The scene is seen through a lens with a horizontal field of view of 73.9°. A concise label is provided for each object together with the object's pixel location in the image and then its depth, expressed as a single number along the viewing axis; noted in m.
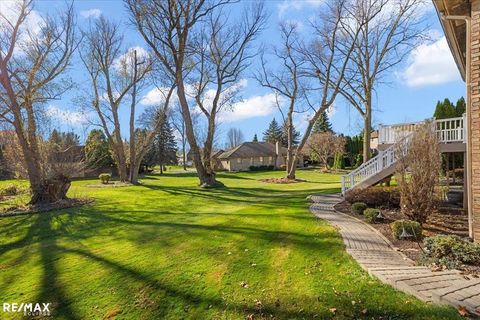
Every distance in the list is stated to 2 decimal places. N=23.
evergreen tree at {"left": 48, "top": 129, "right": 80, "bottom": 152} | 16.02
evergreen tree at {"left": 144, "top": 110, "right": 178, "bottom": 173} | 46.87
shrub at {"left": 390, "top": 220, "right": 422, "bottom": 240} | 6.54
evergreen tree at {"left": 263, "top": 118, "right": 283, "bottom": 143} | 71.12
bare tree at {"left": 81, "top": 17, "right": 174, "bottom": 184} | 25.77
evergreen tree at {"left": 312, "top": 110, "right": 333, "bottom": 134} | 54.20
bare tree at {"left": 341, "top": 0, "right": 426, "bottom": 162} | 20.75
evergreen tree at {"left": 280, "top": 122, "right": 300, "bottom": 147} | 66.31
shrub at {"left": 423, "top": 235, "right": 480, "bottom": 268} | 5.01
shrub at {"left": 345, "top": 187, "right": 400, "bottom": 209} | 10.25
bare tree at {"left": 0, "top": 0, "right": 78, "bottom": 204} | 14.23
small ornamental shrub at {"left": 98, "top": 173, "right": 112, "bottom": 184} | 27.22
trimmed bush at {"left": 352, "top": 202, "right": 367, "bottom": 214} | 9.36
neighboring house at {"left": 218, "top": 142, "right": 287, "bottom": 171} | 50.14
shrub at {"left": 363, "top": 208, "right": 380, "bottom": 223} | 8.26
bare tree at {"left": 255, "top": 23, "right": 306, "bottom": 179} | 25.73
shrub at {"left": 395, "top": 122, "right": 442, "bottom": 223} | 7.34
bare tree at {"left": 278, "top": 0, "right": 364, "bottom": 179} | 21.61
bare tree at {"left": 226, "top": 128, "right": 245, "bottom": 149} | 87.54
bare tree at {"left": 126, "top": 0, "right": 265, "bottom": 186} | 18.17
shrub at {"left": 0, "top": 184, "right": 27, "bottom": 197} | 18.45
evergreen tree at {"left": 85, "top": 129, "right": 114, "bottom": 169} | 38.16
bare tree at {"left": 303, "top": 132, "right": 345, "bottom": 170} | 42.25
